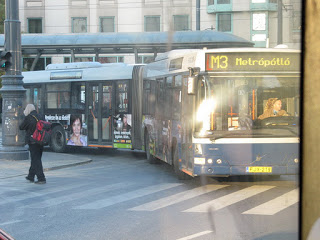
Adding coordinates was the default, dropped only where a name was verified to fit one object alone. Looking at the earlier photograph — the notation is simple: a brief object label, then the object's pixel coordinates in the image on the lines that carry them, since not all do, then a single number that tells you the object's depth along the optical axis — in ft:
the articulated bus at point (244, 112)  33.14
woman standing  37.40
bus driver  33.22
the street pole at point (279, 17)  53.24
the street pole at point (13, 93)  50.47
